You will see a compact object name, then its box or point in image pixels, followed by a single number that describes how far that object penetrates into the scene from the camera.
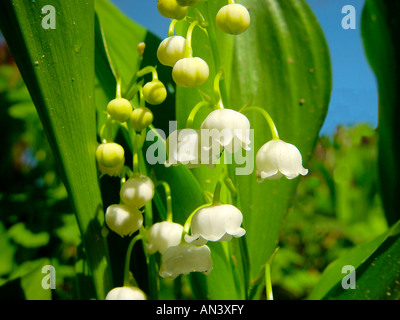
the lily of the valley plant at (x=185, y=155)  0.12
